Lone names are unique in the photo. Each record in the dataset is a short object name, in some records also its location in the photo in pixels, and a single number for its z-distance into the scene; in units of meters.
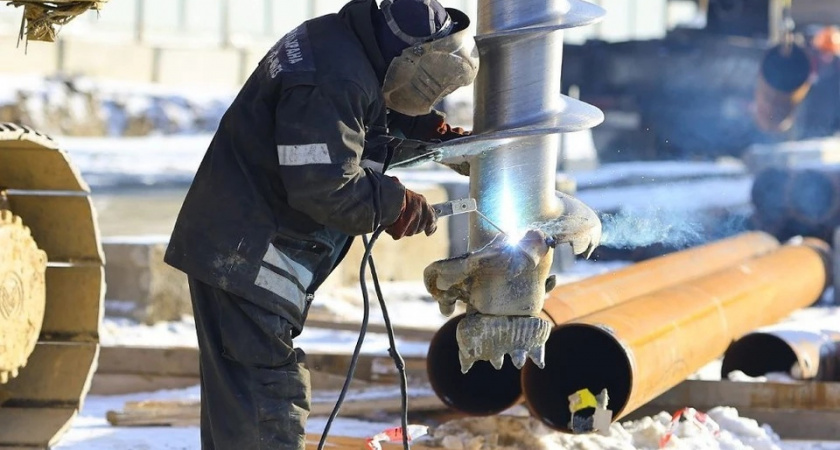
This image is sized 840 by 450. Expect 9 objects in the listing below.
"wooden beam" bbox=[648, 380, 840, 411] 10.25
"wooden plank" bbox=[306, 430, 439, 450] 8.82
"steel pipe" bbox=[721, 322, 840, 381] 10.77
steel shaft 7.00
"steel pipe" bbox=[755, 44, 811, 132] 30.31
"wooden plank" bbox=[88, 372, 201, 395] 11.69
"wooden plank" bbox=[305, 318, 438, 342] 13.11
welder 6.48
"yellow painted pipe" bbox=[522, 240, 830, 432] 9.16
